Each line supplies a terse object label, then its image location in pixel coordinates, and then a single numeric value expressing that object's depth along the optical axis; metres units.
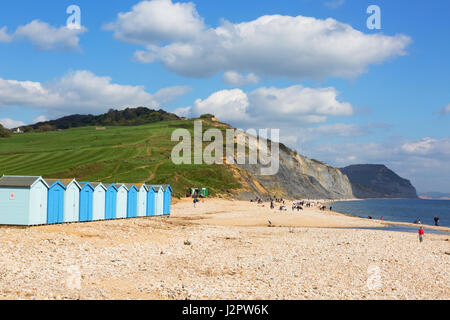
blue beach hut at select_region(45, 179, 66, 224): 36.19
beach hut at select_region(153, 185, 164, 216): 55.81
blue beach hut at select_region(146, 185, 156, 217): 53.89
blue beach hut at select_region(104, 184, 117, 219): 45.31
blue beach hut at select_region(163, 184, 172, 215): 57.88
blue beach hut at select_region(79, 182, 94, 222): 40.91
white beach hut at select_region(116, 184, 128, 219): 47.44
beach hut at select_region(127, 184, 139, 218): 49.66
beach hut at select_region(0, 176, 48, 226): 33.88
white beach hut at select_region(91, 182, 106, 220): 43.03
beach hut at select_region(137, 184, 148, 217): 51.84
